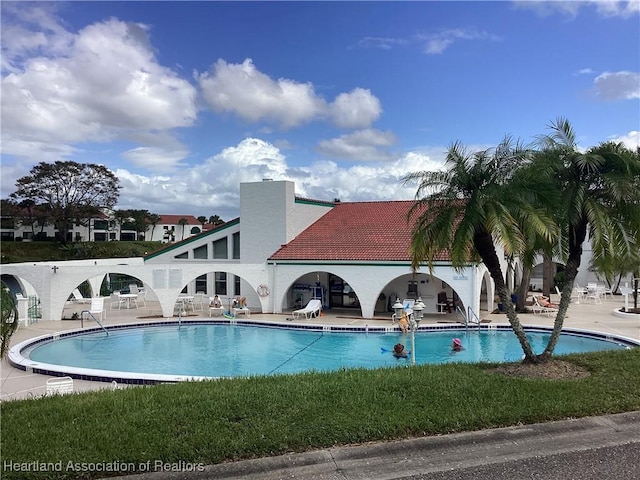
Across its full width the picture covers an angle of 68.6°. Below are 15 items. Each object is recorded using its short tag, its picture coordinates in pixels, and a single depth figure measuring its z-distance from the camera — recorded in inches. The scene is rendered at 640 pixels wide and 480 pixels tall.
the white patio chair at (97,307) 900.0
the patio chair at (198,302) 1056.7
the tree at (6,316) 277.9
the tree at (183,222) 4172.7
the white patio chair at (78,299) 1083.3
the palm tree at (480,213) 378.3
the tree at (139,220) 3631.9
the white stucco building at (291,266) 904.3
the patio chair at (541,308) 927.7
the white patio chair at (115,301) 1069.9
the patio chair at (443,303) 979.9
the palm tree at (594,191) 382.3
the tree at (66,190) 2450.8
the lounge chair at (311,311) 922.7
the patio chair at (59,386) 403.0
